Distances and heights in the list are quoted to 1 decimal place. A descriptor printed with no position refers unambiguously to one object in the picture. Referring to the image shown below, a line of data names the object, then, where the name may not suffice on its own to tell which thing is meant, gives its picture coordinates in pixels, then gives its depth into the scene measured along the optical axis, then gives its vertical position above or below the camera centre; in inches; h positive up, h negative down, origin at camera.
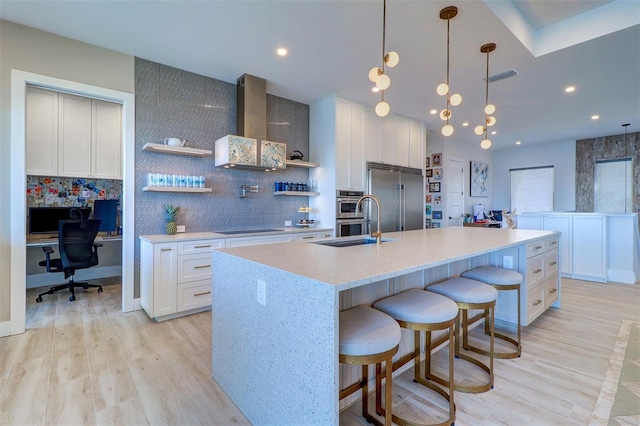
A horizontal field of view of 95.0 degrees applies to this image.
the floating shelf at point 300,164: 165.0 +27.2
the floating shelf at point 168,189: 125.8 +9.6
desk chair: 138.9 -19.1
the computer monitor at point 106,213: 177.6 -1.7
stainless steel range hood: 138.0 +34.5
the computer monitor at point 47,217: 161.1 -3.9
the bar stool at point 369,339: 47.9 -21.5
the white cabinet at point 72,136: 153.3 +41.6
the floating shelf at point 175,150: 124.6 +27.1
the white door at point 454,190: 264.4 +19.6
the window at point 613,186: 251.4 +23.1
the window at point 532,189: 290.2 +23.4
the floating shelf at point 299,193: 167.7 +10.3
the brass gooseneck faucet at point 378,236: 88.0 -7.5
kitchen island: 45.2 -19.3
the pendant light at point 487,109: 113.7 +40.0
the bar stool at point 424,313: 59.2 -21.0
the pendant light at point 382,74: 81.1 +39.7
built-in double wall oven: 170.9 -3.1
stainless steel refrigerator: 185.8 +11.0
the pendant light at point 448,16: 93.0 +64.1
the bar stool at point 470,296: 73.0 -21.5
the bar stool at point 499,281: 88.4 -21.0
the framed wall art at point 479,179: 295.4 +33.5
